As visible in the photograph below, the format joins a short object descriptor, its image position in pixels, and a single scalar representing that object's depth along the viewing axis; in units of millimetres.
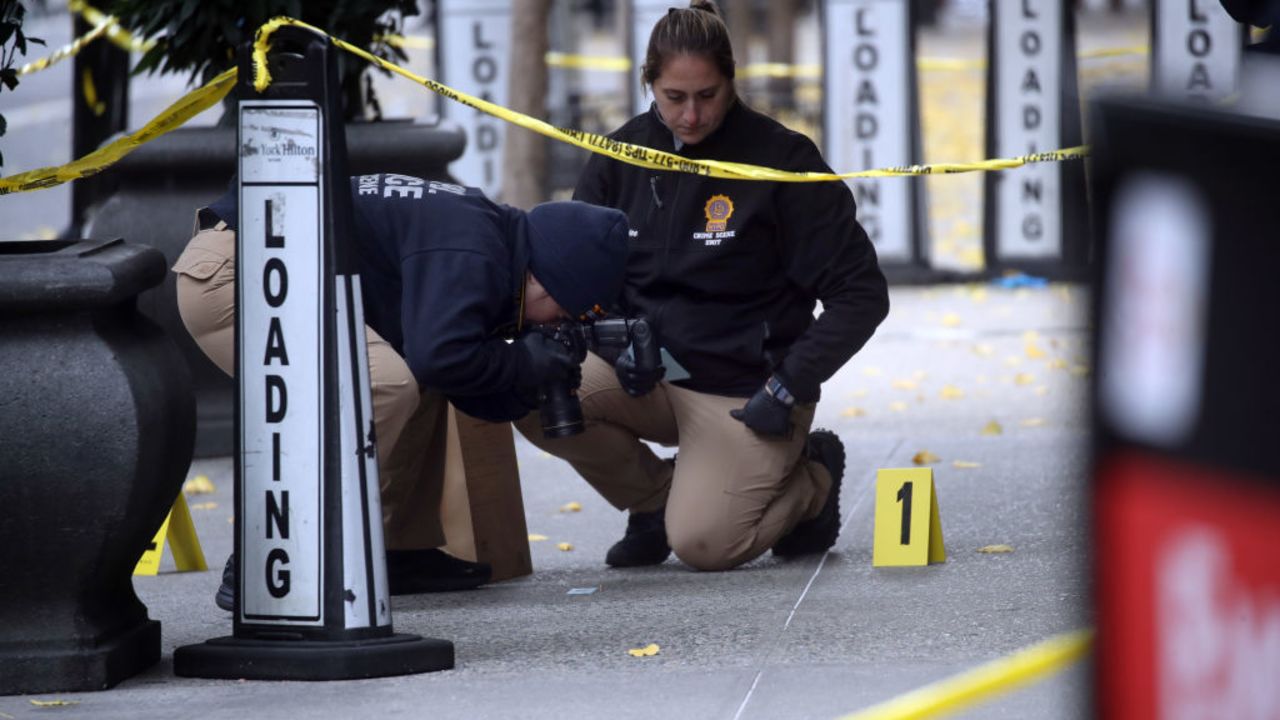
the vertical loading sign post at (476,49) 23094
